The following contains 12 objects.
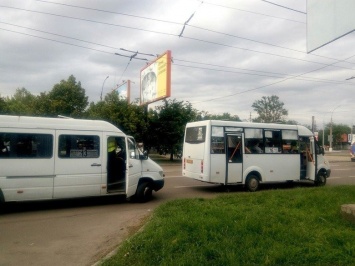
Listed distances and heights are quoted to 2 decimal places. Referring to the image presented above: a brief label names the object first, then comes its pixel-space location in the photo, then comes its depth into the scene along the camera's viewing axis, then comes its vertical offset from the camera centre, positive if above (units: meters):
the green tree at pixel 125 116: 27.97 +3.12
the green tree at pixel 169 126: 29.91 +2.37
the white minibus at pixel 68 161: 8.52 -0.29
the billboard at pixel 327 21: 7.62 +3.31
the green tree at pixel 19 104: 35.28 +7.10
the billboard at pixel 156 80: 25.49 +6.22
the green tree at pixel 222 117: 36.09 +5.11
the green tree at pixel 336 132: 100.56 +6.47
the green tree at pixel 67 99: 33.75 +6.08
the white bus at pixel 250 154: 12.12 -0.07
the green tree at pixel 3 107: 41.17 +5.67
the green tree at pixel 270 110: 97.38 +12.86
